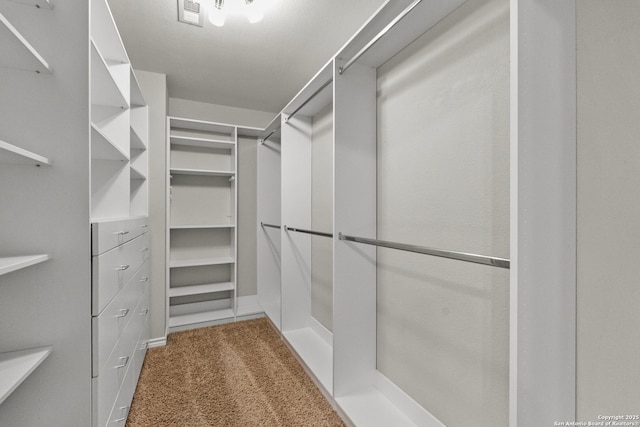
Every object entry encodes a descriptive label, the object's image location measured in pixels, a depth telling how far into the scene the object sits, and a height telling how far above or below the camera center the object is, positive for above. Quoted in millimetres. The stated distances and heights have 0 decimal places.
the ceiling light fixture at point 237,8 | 1632 +1146
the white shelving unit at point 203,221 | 3146 -104
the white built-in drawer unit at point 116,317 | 1176 -524
